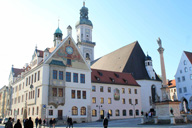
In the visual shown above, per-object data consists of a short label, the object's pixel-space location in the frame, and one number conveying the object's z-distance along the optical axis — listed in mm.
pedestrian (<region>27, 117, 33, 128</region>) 12234
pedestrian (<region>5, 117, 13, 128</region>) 12227
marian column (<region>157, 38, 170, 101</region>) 26333
